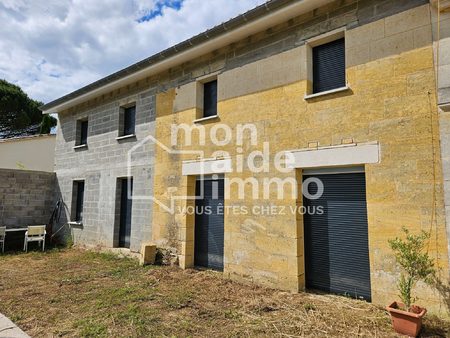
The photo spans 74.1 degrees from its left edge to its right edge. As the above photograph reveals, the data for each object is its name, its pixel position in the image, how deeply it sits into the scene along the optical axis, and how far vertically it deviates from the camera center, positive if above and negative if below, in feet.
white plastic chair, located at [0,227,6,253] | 33.45 -4.74
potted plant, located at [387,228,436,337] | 13.35 -3.95
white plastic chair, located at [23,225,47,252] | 35.09 -4.98
